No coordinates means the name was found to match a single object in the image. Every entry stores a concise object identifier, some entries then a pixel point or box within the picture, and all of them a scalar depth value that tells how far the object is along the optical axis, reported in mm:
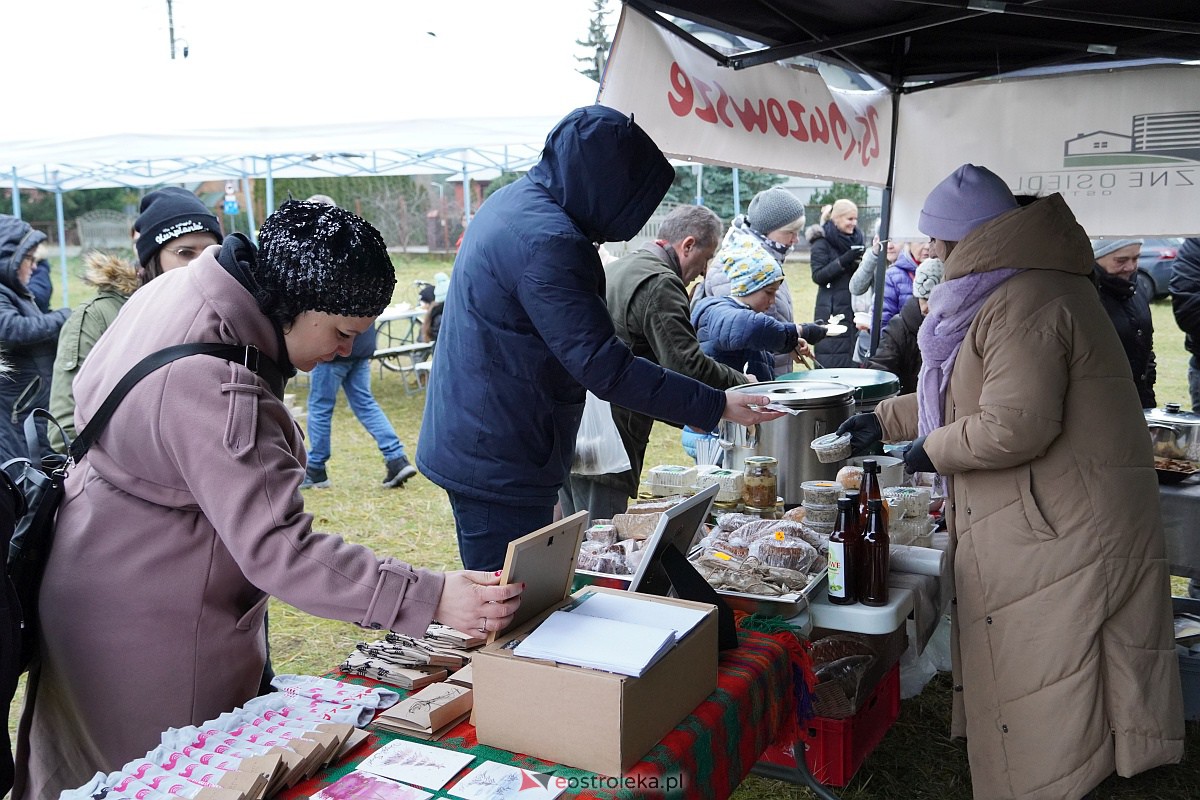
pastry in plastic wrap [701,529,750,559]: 2338
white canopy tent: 8219
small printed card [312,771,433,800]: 1313
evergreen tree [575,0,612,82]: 31530
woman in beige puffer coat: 2324
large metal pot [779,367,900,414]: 3314
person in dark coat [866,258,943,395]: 4629
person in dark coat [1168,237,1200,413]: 5406
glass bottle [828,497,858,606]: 2096
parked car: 14219
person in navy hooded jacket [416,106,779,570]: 2320
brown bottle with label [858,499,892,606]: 2139
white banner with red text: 3145
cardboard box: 1324
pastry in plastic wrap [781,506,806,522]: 2689
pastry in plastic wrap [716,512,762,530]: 2611
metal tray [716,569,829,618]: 2043
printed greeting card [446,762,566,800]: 1306
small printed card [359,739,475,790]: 1361
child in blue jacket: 4102
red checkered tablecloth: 1354
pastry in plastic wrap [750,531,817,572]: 2285
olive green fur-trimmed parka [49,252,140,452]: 2887
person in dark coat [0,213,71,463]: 4312
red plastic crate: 2600
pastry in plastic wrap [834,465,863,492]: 2807
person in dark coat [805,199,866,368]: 7457
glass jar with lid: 2840
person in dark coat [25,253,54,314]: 5753
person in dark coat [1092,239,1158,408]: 4555
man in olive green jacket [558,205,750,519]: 3598
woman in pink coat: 1406
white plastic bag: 3590
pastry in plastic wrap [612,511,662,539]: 2445
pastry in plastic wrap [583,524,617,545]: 2441
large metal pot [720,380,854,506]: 2945
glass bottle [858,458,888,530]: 2170
